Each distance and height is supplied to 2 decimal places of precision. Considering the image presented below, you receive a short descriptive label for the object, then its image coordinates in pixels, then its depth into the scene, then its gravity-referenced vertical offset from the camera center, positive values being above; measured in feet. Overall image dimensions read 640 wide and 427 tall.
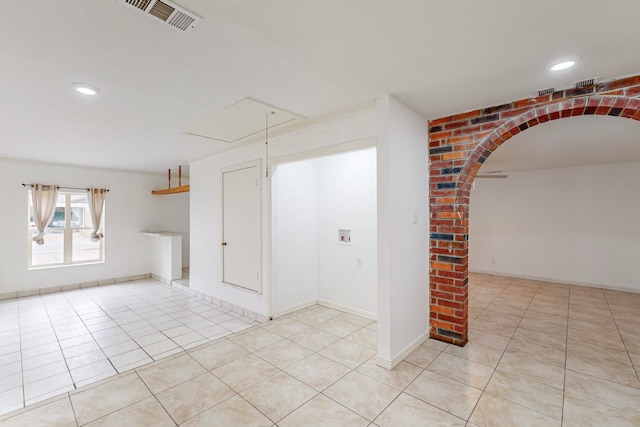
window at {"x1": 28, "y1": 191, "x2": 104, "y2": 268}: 18.03 -1.35
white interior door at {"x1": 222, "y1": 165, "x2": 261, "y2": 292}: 13.03 -0.55
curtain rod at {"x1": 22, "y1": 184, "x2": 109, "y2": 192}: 18.28 +1.94
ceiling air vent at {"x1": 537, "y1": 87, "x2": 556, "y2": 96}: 7.88 +3.42
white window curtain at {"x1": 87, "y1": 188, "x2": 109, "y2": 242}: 19.36 +0.71
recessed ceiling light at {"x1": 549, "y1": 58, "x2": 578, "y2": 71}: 6.44 +3.46
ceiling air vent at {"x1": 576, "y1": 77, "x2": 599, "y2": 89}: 7.31 +3.39
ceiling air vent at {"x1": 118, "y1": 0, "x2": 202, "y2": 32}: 4.54 +3.42
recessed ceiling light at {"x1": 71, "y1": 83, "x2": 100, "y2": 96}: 7.47 +3.46
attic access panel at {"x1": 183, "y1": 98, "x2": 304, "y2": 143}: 9.08 +3.45
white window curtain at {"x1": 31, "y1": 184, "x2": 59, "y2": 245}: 17.30 +0.79
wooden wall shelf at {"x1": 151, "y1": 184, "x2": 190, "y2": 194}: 18.01 +1.84
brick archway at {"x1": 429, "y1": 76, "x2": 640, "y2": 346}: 8.82 +1.04
